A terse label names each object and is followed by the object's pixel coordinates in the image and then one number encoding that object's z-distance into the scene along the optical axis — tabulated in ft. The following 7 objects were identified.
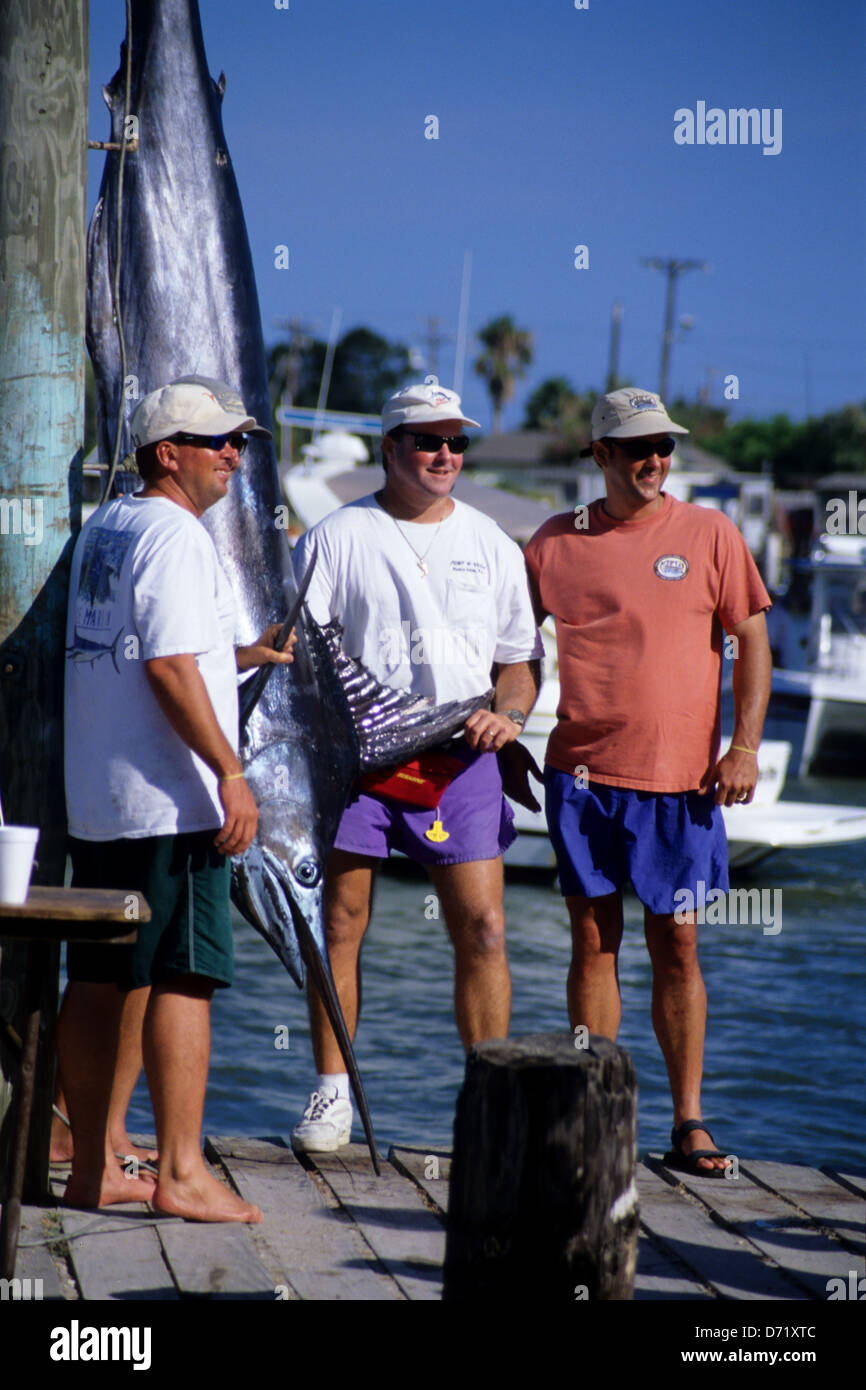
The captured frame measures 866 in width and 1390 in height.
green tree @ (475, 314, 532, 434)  237.76
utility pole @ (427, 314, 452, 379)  148.25
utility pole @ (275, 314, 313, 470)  123.95
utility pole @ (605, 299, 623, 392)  143.13
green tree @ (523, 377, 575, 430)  263.90
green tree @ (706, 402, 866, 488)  205.93
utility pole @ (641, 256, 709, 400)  127.34
